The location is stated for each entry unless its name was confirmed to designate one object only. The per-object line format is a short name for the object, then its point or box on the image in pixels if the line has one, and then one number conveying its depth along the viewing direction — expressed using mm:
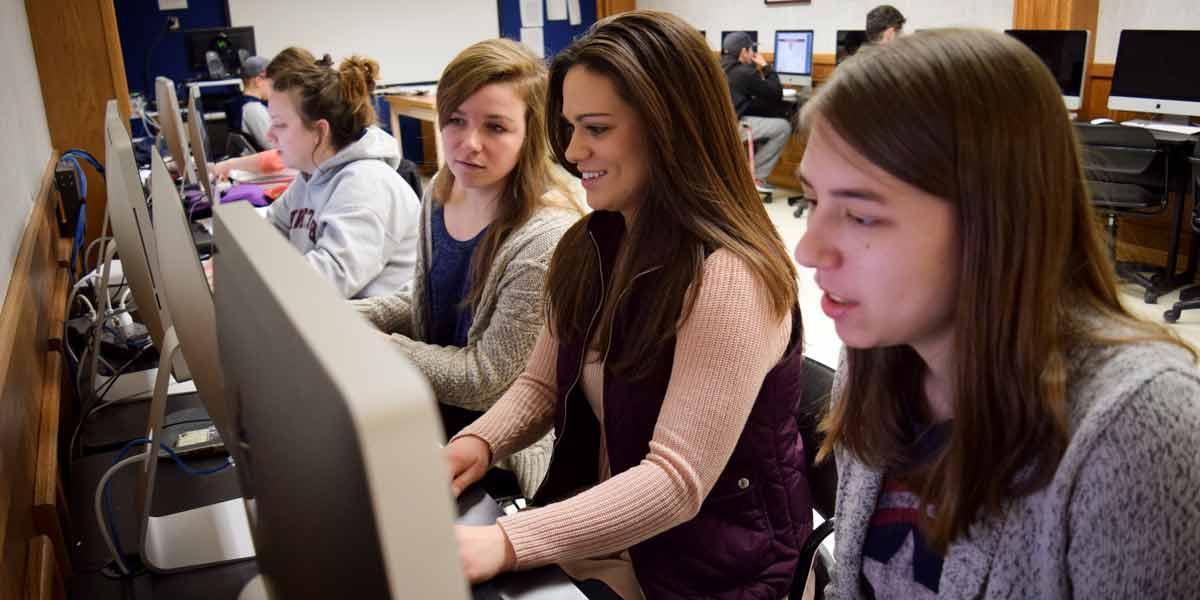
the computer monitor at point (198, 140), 2914
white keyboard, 4409
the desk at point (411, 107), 6885
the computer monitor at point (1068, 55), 4961
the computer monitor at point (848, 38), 6328
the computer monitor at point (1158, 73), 4484
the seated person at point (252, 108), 4771
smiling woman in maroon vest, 1157
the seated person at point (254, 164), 3740
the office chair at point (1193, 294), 3896
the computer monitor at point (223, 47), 6178
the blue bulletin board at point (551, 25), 8656
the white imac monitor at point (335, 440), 332
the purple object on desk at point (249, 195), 3054
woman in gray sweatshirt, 2229
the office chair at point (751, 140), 6361
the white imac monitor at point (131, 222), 1218
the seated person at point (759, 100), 6535
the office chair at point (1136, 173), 4156
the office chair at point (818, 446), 1308
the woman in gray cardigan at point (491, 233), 1666
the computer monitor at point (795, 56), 6825
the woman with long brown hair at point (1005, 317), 721
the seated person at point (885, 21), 5637
